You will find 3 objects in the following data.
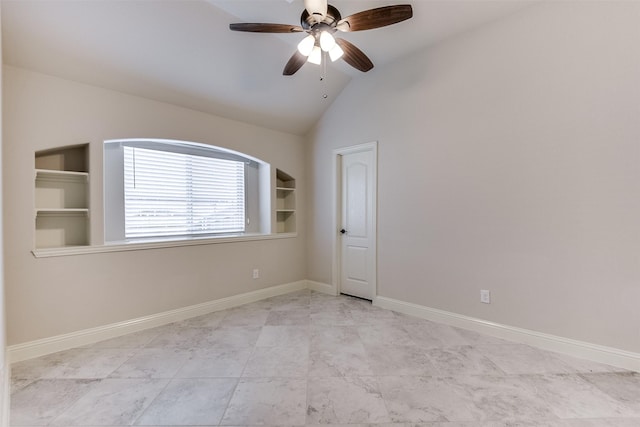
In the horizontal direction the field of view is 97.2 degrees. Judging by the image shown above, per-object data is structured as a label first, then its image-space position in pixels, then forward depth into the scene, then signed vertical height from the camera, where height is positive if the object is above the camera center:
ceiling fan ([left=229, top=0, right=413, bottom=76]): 1.88 +1.35
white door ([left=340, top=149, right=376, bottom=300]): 3.85 -0.19
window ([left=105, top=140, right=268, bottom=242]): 3.10 +0.29
